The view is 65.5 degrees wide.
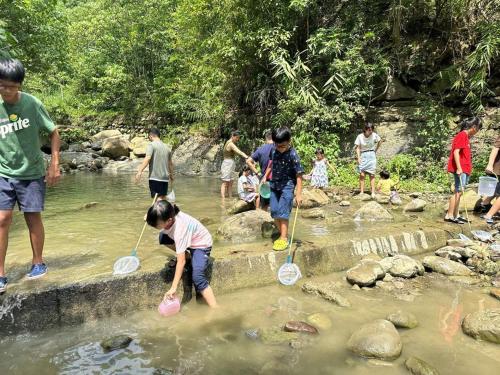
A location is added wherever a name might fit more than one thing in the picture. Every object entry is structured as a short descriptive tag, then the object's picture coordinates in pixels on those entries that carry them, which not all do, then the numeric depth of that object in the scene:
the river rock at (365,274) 4.93
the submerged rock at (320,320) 3.94
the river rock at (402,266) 5.18
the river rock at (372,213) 7.49
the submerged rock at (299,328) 3.78
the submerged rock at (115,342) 3.50
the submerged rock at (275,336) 3.63
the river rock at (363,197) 9.43
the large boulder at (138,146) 20.07
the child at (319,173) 10.50
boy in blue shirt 5.30
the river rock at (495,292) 4.61
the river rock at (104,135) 22.38
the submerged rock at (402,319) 3.89
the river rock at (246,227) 6.13
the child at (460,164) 6.78
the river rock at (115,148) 19.89
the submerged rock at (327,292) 4.45
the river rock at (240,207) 8.23
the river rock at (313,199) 8.90
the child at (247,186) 8.07
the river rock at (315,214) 7.88
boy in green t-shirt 3.68
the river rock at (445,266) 5.30
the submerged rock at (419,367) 3.07
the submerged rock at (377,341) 3.35
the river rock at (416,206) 8.20
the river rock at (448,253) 5.74
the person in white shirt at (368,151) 9.31
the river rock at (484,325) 3.60
